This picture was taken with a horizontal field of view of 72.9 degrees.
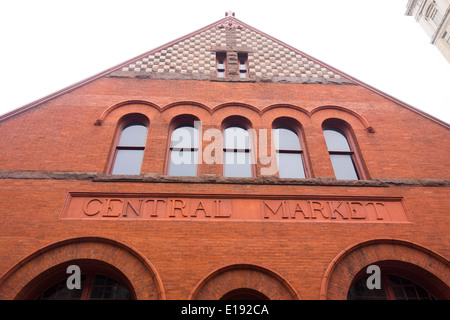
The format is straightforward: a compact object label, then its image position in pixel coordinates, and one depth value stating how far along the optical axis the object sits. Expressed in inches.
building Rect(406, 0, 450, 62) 1330.2
